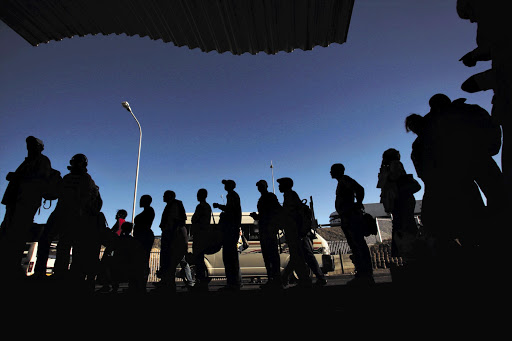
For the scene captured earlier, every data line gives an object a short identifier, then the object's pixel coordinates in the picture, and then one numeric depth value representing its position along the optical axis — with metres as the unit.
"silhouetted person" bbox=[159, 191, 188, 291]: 3.69
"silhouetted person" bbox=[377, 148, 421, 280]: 3.20
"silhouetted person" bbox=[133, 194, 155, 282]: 4.02
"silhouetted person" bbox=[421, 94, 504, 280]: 2.10
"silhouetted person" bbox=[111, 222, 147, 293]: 3.80
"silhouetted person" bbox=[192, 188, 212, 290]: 4.06
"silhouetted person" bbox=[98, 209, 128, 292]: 3.82
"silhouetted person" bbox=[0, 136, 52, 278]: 2.83
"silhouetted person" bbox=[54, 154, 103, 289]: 3.10
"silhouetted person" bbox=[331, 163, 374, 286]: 3.26
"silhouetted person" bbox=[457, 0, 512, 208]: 1.18
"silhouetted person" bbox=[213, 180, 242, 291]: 3.78
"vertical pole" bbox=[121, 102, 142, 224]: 14.52
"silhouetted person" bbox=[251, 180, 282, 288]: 3.88
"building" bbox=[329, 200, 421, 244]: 31.09
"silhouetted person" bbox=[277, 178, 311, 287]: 3.64
